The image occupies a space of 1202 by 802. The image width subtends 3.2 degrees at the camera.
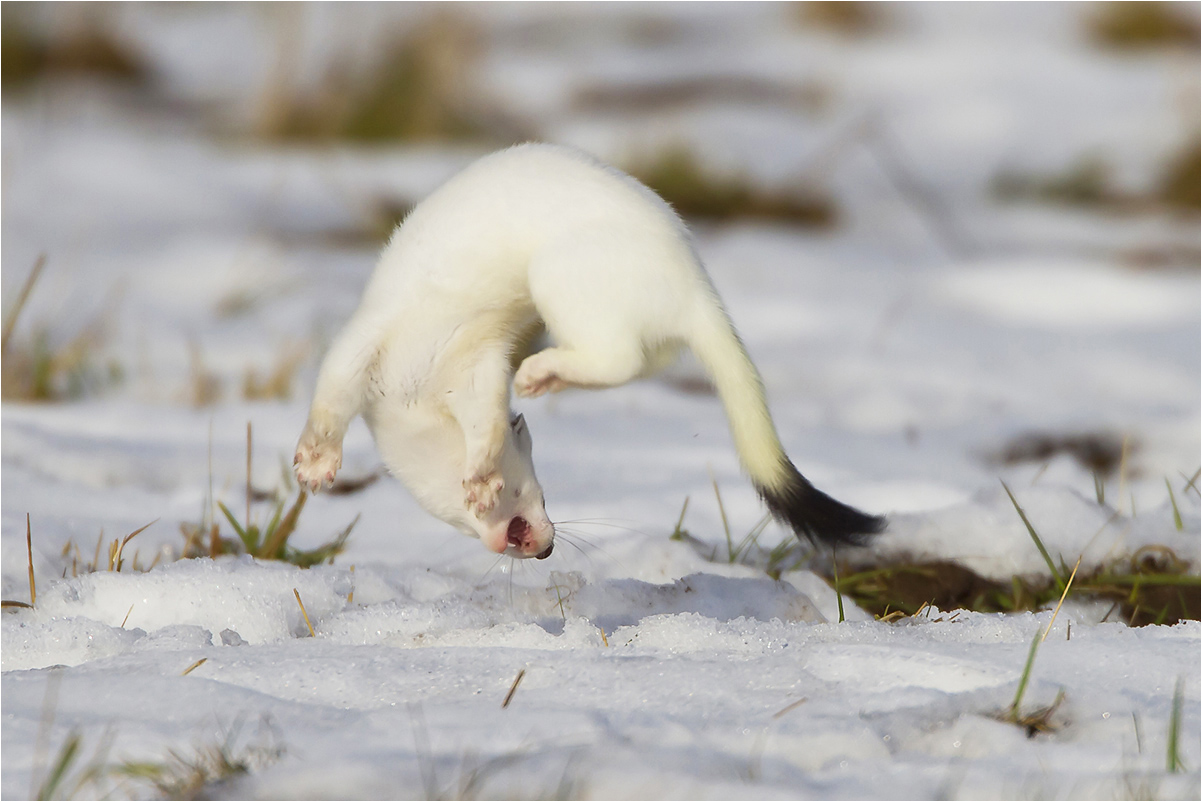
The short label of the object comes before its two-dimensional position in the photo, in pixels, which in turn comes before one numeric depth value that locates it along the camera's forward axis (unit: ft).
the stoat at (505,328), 29.82
